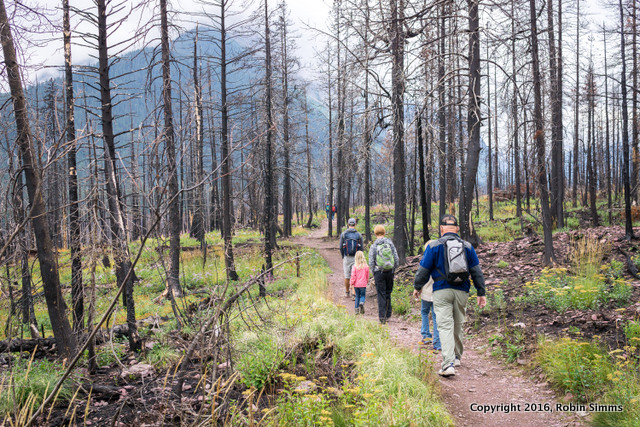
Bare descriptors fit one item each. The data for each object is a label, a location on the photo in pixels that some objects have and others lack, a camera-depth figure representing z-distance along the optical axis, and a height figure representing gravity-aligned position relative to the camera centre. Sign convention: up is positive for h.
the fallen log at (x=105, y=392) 4.89 -2.38
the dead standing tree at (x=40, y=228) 4.53 -0.19
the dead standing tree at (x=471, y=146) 10.01 +1.58
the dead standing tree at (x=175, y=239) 10.22 -0.91
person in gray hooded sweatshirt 7.51 -1.24
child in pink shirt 8.44 -1.65
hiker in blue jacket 5.02 -1.11
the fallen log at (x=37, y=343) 6.74 -2.42
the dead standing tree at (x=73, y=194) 5.86 +0.45
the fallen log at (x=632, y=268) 8.11 -1.58
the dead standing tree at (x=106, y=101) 6.51 +1.98
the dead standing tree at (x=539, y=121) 9.83 +2.11
